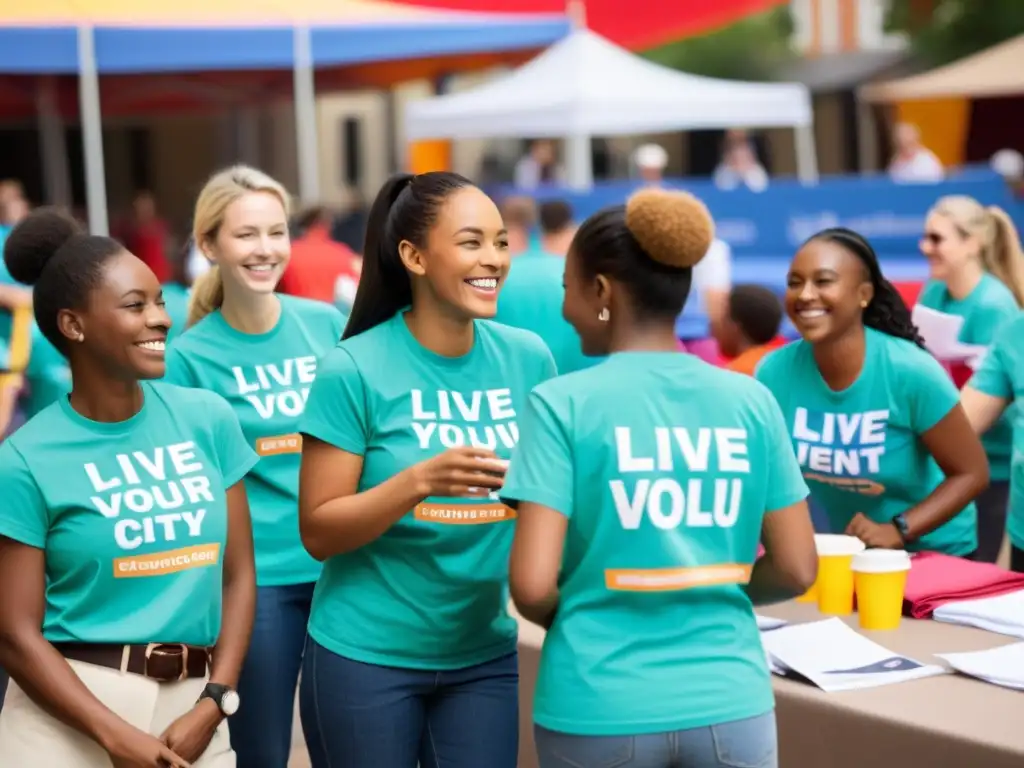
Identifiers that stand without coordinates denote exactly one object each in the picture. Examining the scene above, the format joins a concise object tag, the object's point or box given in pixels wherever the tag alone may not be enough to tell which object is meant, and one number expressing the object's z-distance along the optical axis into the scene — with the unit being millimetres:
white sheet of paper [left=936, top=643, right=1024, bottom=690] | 3260
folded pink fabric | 3787
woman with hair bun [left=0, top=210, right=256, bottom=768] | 2773
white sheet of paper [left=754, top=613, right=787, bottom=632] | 3723
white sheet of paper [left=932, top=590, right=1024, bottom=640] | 3629
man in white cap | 15016
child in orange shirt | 6410
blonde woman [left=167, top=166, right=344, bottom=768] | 3775
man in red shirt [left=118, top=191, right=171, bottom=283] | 18016
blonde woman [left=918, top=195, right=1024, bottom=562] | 5934
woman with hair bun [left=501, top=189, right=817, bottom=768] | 2447
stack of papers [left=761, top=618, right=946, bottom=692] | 3348
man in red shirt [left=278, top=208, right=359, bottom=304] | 8625
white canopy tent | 13781
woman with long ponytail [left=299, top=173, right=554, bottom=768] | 2928
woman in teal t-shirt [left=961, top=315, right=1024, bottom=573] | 4320
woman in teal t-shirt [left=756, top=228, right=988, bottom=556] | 3973
